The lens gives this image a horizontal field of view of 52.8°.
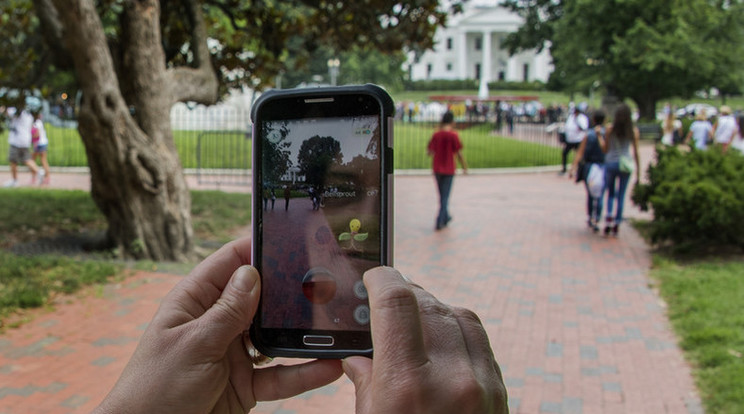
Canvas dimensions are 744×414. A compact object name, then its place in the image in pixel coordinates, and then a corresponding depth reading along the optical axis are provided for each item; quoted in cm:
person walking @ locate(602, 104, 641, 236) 994
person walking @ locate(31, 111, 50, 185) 1521
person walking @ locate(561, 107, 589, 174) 1822
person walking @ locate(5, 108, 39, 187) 1409
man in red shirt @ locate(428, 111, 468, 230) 1058
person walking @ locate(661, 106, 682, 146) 1875
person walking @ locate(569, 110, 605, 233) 1014
